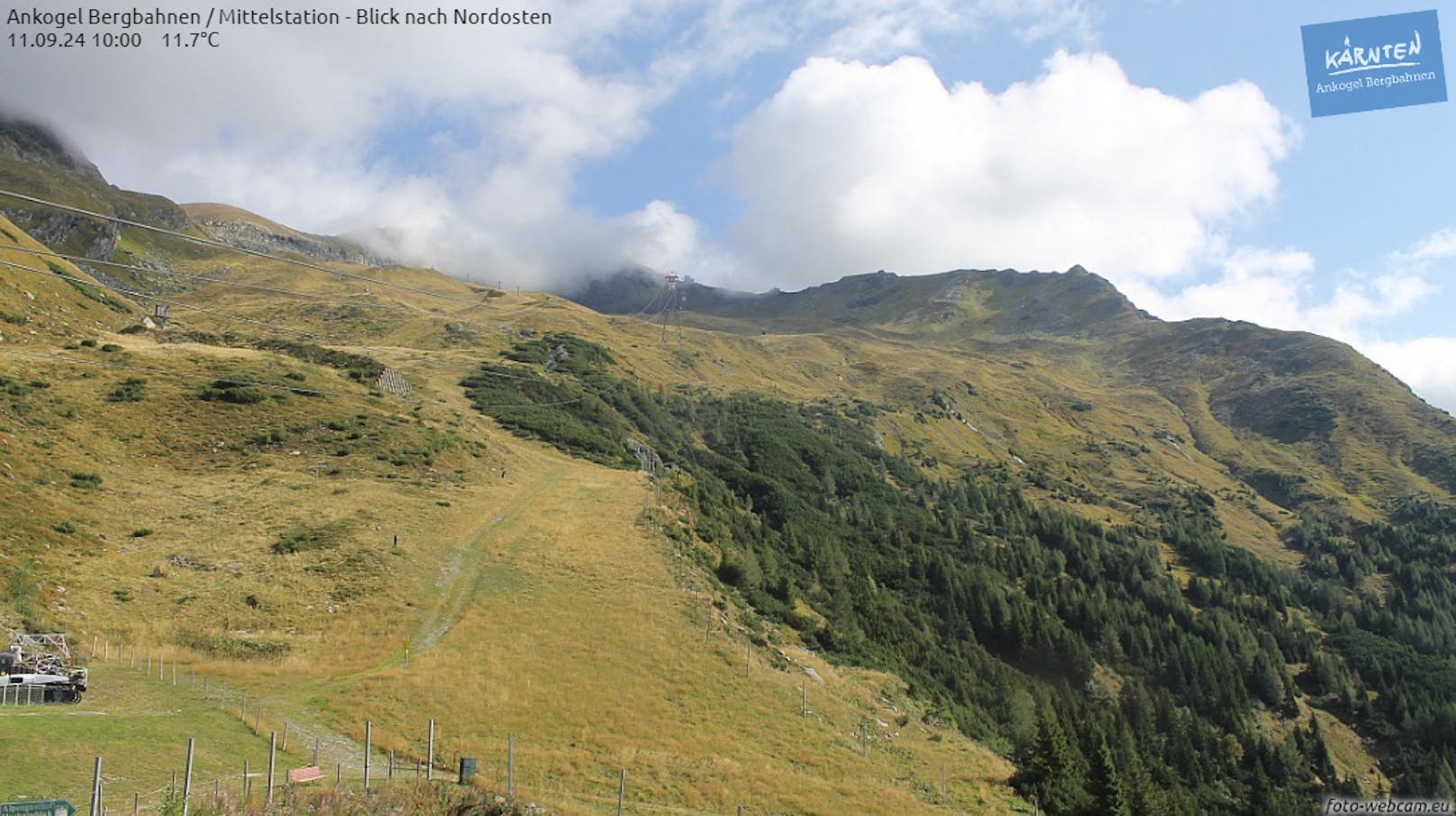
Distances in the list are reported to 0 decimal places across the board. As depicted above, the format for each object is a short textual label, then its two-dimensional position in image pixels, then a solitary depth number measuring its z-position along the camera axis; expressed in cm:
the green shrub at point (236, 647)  3831
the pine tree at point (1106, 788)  3553
